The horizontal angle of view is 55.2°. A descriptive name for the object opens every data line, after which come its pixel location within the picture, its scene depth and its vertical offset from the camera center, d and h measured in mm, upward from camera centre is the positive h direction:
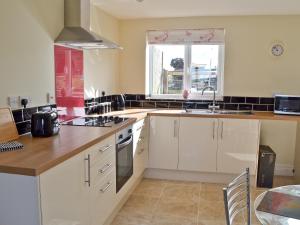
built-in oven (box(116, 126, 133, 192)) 2652 -691
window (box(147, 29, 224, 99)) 4035 +349
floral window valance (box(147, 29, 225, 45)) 3949 +708
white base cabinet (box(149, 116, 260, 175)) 3477 -705
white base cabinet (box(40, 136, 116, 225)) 1582 -677
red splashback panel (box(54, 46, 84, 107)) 2713 +80
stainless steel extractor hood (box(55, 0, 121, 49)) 2591 +535
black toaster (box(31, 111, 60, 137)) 2162 -296
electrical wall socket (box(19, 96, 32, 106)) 2231 -115
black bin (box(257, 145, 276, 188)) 3428 -959
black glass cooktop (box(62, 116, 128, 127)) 2715 -357
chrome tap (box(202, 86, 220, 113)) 3931 -261
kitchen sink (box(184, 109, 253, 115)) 3641 -323
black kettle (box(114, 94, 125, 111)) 3994 -239
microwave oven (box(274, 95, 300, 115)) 3498 -202
